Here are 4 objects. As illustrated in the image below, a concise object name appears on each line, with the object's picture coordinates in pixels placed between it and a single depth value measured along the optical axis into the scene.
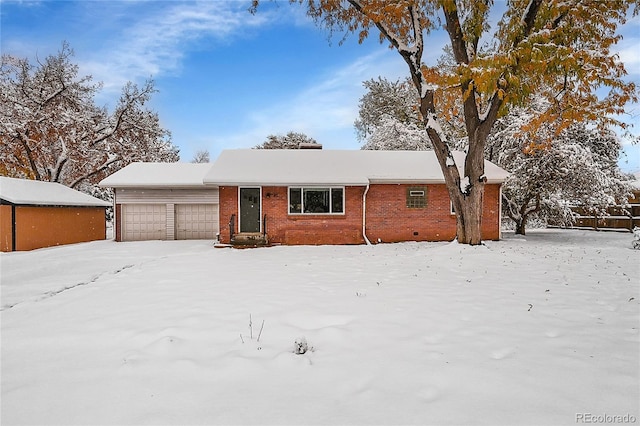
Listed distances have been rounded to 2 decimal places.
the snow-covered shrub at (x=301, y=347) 3.55
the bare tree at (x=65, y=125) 21.48
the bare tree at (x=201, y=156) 49.38
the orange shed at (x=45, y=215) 14.16
